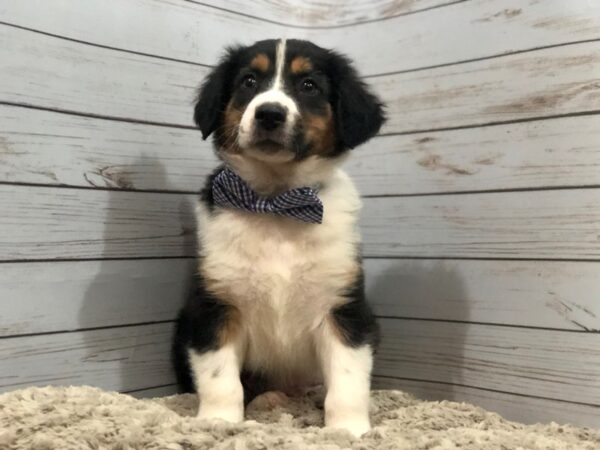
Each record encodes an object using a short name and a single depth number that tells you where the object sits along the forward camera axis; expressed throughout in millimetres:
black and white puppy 556
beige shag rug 437
